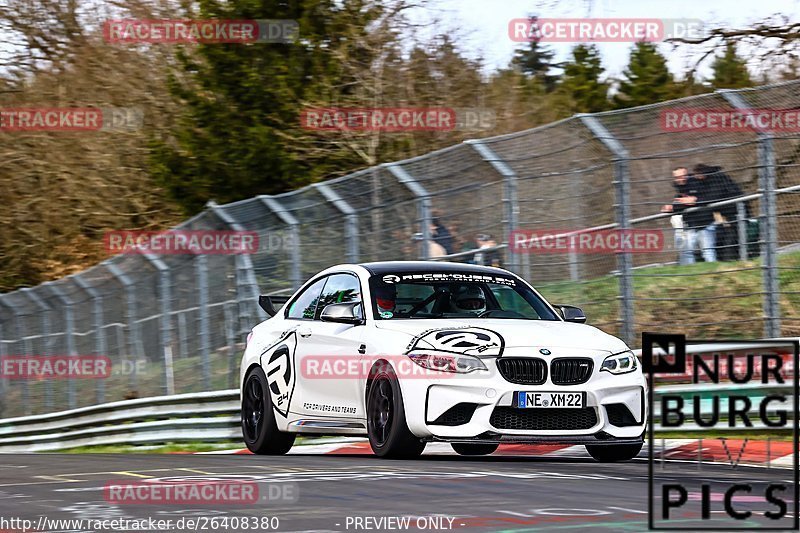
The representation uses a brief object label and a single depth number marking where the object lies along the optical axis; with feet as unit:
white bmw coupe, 63.10
